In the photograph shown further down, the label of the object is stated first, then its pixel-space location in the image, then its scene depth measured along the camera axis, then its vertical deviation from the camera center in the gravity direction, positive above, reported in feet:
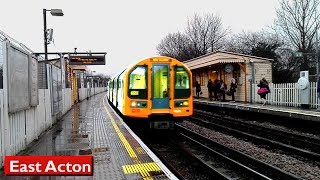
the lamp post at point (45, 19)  55.16 +10.10
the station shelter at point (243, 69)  82.48 +3.39
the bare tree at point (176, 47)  220.23 +24.22
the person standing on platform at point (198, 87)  112.68 -0.86
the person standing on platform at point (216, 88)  91.29 -0.86
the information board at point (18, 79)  25.34 +0.54
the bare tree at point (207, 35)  213.46 +27.24
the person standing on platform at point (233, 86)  82.07 -0.40
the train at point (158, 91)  41.78 -0.67
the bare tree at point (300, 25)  133.49 +20.64
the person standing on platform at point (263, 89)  66.67 -0.90
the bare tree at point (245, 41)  210.22 +24.39
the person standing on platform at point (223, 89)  87.61 -1.11
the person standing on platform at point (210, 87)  96.08 -0.65
